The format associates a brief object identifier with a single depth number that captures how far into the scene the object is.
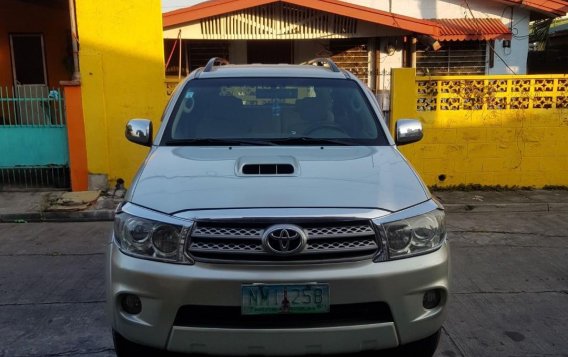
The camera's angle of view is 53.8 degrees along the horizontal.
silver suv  2.63
